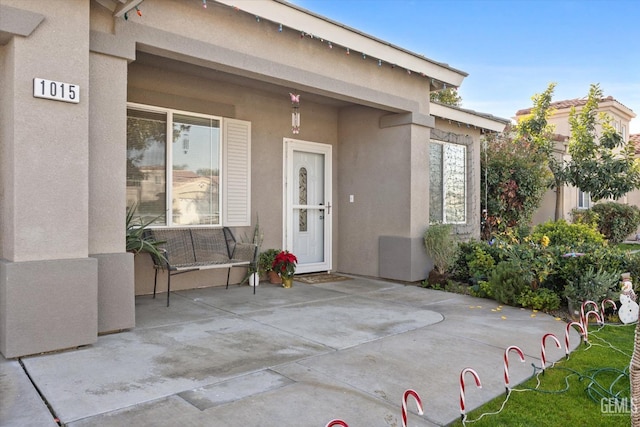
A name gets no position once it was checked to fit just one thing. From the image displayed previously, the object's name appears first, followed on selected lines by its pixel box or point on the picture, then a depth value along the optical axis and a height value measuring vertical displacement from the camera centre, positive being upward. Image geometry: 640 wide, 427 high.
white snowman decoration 5.04 -0.98
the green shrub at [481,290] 6.75 -1.11
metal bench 6.35 -0.51
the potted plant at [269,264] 7.59 -0.80
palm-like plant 5.21 -0.32
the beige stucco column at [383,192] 7.91 +0.40
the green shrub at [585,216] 14.84 -0.03
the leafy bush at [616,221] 15.31 -0.19
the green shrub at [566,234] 9.29 -0.38
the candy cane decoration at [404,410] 2.57 -1.09
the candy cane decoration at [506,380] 3.34 -1.19
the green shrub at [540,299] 6.04 -1.10
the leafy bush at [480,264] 7.43 -0.78
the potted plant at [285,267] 7.33 -0.82
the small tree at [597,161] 12.77 +1.51
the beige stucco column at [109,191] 4.43 +0.23
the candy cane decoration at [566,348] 4.10 -1.19
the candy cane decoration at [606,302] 5.58 -1.07
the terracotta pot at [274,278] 7.58 -1.03
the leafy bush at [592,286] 5.71 -0.88
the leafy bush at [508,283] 6.30 -0.93
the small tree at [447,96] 21.00 +5.39
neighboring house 14.52 +2.44
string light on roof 4.97 +2.33
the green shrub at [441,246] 7.71 -0.51
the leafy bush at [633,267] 6.30 -0.70
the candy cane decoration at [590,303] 4.93 -1.09
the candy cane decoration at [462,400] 2.89 -1.15
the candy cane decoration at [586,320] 4.66 -1.19
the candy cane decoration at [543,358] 3.81 -1.18
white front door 8.27 +0.20
